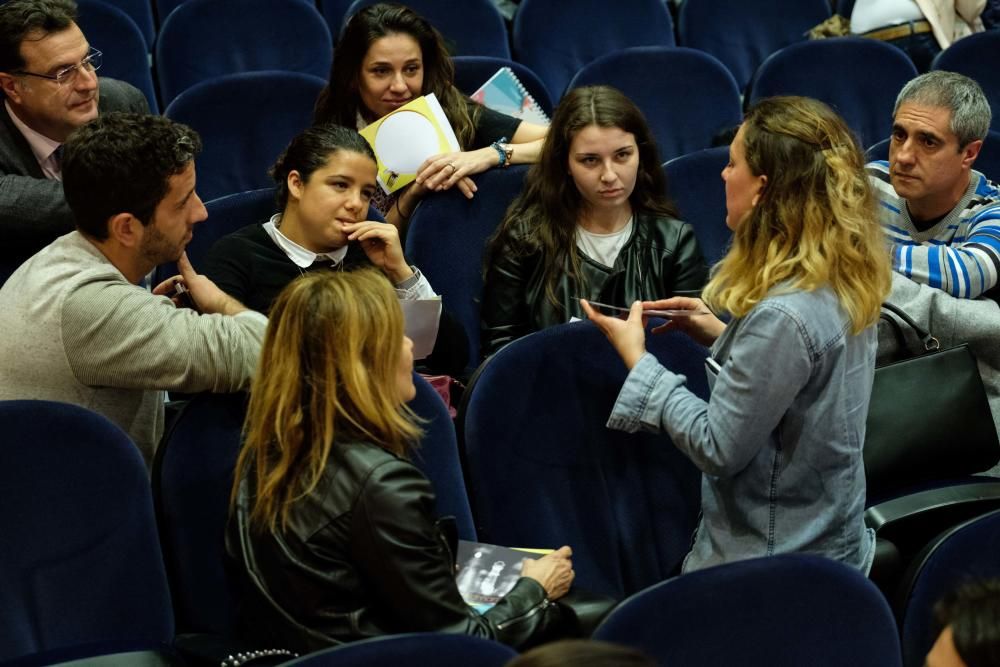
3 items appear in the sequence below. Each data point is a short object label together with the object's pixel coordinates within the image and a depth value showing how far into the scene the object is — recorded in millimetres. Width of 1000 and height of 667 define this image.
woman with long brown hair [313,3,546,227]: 8820
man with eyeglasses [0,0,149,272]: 8456
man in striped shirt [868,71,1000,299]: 8475
